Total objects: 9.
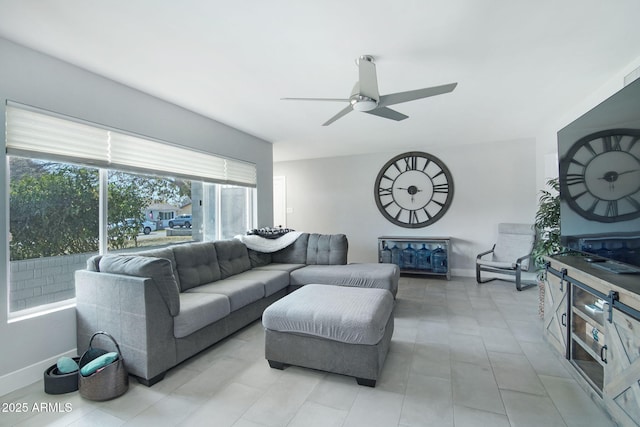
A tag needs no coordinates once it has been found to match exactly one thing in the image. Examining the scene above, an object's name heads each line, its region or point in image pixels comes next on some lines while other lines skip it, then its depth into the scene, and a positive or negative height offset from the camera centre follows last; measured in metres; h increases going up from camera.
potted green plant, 3.04 -0.20
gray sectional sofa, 2.03 -0.72
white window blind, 2.13 +0.64
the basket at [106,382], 1.85 -1.07
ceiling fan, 2.14 +0.88
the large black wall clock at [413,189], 5.37 +0.46
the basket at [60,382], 1.94 -1.10
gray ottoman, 1.95 -0.84
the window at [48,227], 2.13 -0.07
